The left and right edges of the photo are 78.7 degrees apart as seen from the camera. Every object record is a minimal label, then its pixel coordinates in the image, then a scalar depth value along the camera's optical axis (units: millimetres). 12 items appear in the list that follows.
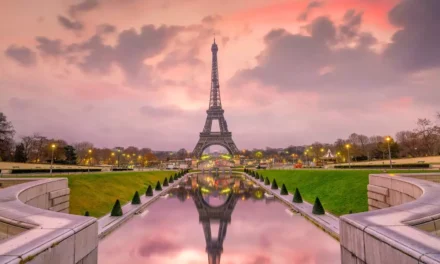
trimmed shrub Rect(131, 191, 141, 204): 22186
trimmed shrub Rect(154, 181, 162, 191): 32934
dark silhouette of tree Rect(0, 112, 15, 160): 55000
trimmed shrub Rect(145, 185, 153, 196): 27589
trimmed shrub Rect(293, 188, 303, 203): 22481
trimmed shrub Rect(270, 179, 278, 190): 33291
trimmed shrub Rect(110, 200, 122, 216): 17500
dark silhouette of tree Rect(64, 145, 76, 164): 78712
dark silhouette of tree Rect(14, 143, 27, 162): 66819
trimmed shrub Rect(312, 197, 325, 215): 17297
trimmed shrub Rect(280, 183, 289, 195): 27897
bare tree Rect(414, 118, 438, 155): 64375
